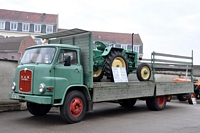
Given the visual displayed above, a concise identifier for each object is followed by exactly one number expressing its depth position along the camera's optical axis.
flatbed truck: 7.61
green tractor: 9.90
